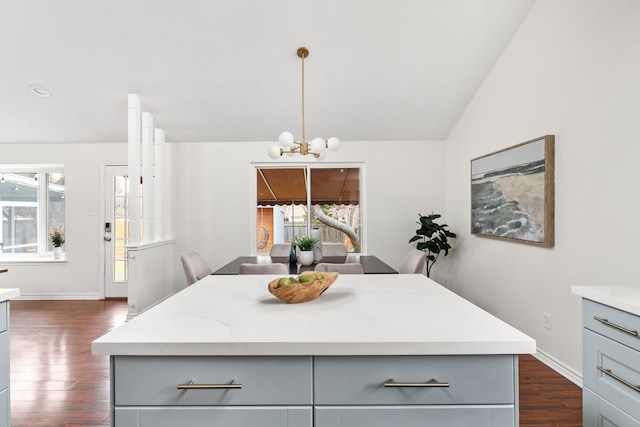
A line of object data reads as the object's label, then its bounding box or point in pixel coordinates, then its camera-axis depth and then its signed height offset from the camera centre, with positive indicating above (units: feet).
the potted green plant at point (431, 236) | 13.62 -0.89
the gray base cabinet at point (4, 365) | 5.05 -2.22
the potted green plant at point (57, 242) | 15.69 -1.27
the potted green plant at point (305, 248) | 10.63 -1.07
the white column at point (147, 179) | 13.32 +1.38
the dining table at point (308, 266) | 9.27 -1.56
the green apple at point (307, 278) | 4.13 -0.77
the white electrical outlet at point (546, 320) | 8.63 -2.69
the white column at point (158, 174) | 14.20 +1.64
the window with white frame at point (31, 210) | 16.20 +0.18
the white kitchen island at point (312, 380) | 2.79 -1.37
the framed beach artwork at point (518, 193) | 8.44 +0.59
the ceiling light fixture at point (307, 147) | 9.02 +1.86
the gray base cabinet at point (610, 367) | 3.96 -1.89
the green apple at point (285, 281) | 4.02 -0.80
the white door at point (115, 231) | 15.62 -0.78
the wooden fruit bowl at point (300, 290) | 3.93 -0.88
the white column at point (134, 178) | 12.59 +1.33
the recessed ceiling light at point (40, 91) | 11.90 +4.30
